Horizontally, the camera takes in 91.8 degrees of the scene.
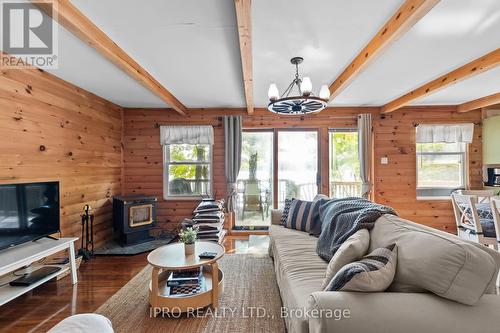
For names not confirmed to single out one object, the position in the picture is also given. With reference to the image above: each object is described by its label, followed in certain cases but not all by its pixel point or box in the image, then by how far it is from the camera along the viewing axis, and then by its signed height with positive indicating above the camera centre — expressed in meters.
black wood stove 3.80 -0.78
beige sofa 1.04 -0.64
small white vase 2.27 -0.75
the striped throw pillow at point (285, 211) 3.21 -0.59
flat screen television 2.20 -0.40
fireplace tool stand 3.30 -0.92
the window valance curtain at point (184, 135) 4.53 +0.64
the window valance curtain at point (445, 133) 4.41 +0.60
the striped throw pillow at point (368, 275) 1.17 -0.53
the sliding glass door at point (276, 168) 4.66 -0.01
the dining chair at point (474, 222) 2.81 -0.68
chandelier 2.36 +0.68
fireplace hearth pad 3.53 -1.20
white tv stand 2.02 -0.77
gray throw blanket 1.84 -0.44
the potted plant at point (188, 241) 2.28 -0.68
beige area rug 1.92 -1.24
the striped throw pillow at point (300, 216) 2.94 -0.60
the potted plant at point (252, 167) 4.68 +0.02
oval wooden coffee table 2.00 -1.05
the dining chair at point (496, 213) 2.54 -0.51
